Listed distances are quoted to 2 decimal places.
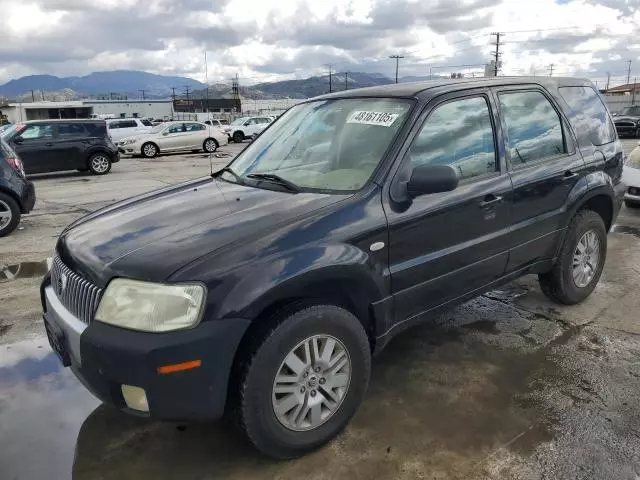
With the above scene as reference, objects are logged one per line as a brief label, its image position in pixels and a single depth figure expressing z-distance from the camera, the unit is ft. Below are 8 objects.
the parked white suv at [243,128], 98.78
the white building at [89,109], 182.75
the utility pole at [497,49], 254.88
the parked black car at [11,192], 24.47
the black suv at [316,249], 7.64
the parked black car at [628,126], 85.56
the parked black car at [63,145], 48.14
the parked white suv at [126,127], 85.51
